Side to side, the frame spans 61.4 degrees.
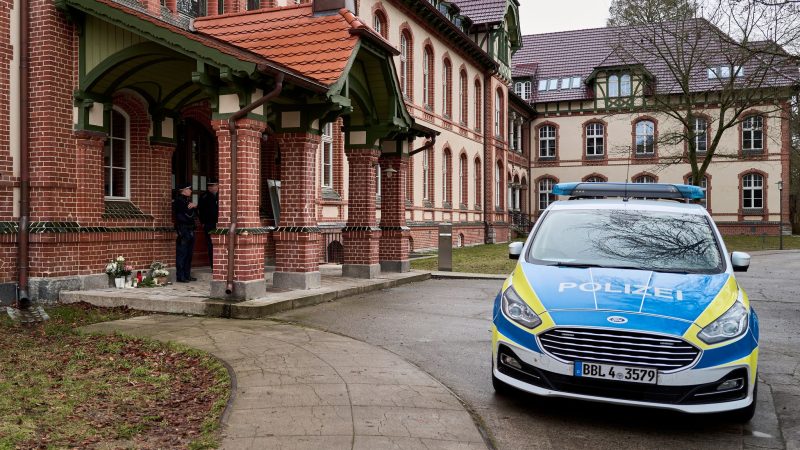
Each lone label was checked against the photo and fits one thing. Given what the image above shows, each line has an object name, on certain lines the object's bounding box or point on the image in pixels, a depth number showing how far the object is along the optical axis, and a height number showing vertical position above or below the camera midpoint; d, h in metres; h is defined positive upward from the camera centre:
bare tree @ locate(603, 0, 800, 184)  12.20 +5.87
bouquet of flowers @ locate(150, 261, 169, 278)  11.76 -0.76
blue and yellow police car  4.65 -0.72
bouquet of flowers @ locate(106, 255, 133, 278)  11.18 -0.69
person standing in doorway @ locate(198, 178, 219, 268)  13.02 +0.38
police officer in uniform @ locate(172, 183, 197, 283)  12.05 -0.08
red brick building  10.02 +1.67
